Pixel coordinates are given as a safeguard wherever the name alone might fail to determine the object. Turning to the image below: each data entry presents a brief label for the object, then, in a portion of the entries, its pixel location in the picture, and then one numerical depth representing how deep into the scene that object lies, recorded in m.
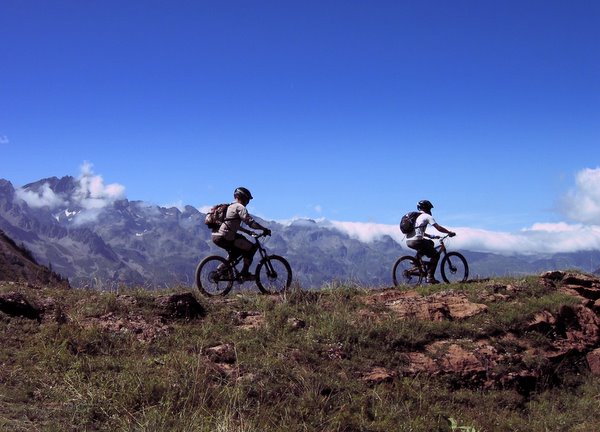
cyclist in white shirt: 18.20
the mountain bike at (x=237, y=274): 15.01
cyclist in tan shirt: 15.01
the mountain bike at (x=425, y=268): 18.41
